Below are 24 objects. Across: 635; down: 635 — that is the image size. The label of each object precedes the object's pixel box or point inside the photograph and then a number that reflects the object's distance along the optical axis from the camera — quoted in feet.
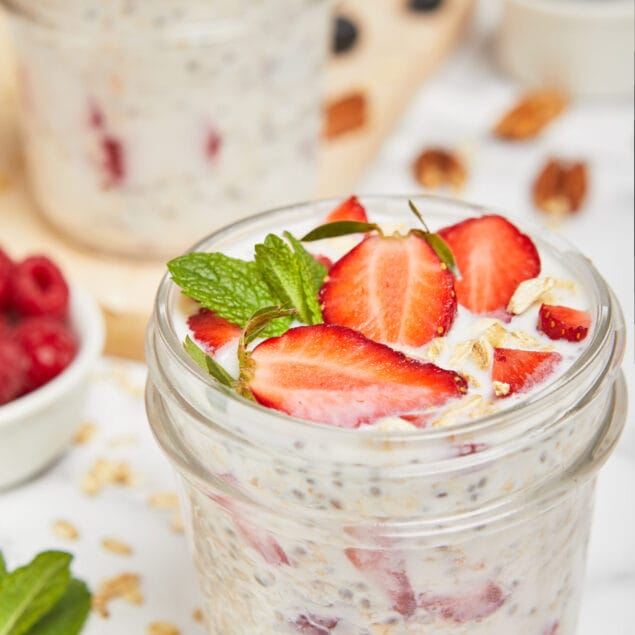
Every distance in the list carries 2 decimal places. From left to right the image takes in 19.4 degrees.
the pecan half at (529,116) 1.96
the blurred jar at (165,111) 1.50
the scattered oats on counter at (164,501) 1.35
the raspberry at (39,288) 1.42
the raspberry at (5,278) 1.43
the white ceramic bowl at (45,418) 1.33
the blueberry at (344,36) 2.12
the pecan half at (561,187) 1.79
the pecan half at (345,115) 1.91
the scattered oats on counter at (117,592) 1.26
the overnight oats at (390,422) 0.98
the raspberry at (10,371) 1.33
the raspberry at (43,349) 1.37
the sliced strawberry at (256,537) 1.03
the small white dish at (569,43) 1.93
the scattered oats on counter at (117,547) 1.31
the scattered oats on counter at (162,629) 1.24
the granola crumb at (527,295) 1.06
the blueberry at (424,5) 2.20
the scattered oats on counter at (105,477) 1.38
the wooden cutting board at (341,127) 1.62
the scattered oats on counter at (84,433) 1.45
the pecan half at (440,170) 1.87
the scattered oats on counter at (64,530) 1.33
